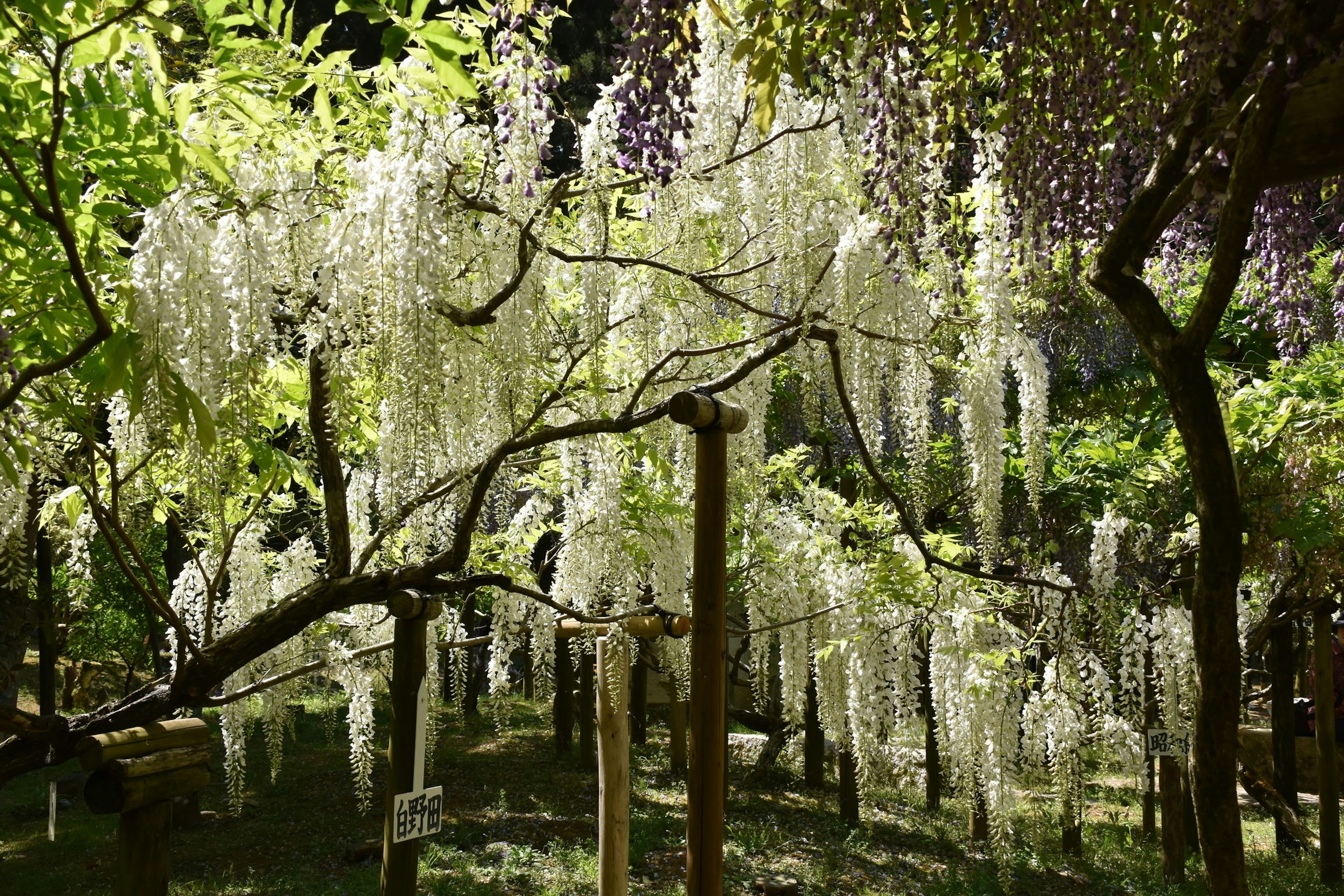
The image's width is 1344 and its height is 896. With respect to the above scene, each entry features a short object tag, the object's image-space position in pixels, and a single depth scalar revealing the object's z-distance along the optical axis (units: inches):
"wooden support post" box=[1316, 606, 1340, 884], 227.1
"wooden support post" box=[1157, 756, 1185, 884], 212.4
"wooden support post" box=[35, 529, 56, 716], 309.6
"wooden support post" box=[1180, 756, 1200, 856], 241.0
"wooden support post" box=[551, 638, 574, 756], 339.3
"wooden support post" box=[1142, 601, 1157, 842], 231.9
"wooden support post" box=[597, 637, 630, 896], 133.0
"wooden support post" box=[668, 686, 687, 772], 309.1
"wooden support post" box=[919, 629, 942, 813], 280.5
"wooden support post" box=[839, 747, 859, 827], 276.5
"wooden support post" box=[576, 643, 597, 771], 322.7
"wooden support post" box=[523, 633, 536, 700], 448.8
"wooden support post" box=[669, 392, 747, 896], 99.0
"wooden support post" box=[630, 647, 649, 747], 367.6
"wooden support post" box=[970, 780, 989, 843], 252.3
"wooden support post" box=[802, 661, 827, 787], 309.7
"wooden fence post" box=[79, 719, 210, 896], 102.4
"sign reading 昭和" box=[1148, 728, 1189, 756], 197.0
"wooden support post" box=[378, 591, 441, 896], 108.6
